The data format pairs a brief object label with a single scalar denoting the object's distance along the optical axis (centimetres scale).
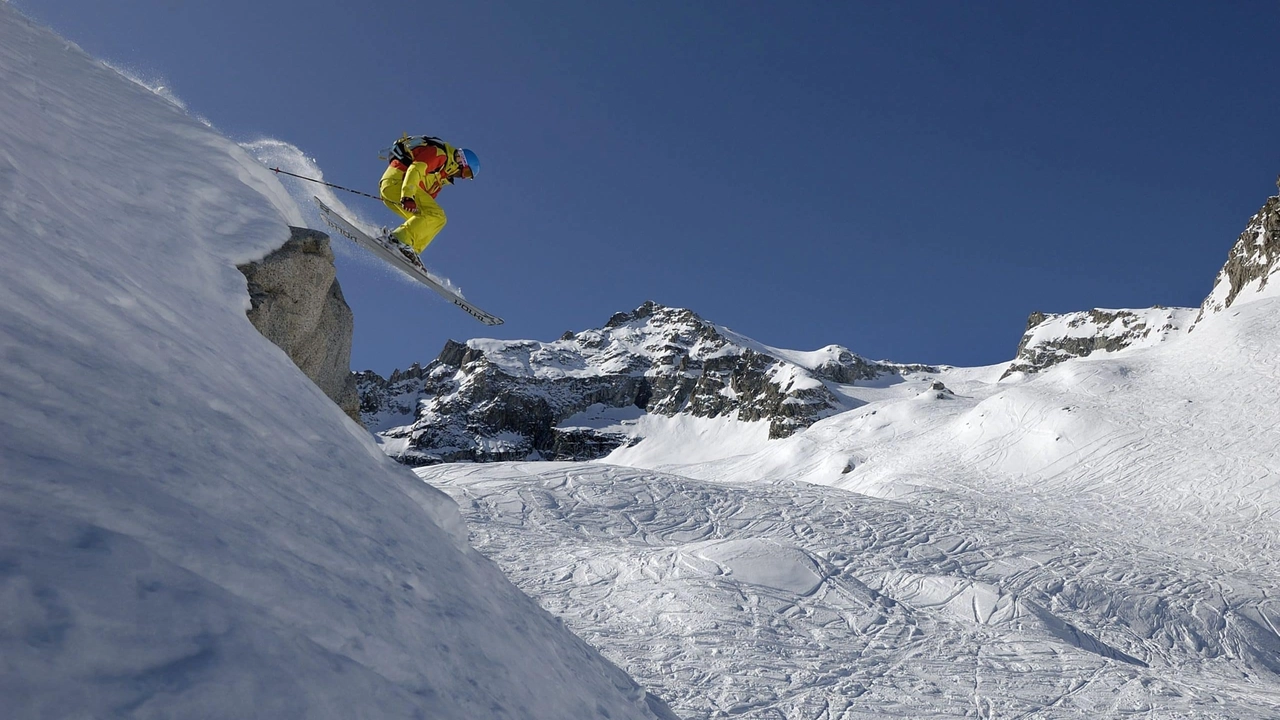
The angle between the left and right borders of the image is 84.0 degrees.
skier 1084
